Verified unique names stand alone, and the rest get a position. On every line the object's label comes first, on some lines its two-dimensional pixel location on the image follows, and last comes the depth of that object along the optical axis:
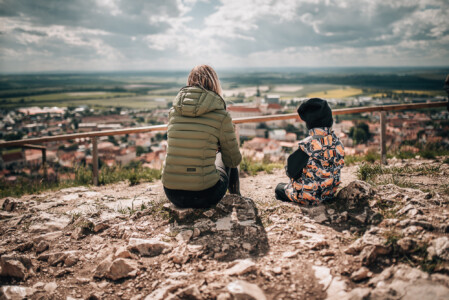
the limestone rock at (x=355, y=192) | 3.09
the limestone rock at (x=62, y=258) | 2.67
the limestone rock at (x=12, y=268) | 2.43
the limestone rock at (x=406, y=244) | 2.12
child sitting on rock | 3.04
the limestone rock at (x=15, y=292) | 2.17
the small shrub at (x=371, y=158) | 6.18
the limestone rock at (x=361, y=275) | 2.01
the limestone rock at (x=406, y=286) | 1.72
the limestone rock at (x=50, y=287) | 2.31
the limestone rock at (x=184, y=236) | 2.81
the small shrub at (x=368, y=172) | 4.22
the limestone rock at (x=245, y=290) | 1.93
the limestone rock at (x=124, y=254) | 2.55
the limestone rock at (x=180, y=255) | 2.49
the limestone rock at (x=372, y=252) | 2.12
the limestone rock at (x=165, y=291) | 2.07
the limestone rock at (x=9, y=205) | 4.15
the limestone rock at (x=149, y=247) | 2.66
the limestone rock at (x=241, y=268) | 2.22
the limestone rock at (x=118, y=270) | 2.38
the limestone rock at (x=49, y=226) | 3.34
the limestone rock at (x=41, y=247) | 2.90
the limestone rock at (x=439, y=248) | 1.99
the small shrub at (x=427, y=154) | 6.02
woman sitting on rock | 2.88
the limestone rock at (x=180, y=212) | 3.25
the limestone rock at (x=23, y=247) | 2.94
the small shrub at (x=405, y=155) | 6.22
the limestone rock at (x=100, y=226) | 3.19
